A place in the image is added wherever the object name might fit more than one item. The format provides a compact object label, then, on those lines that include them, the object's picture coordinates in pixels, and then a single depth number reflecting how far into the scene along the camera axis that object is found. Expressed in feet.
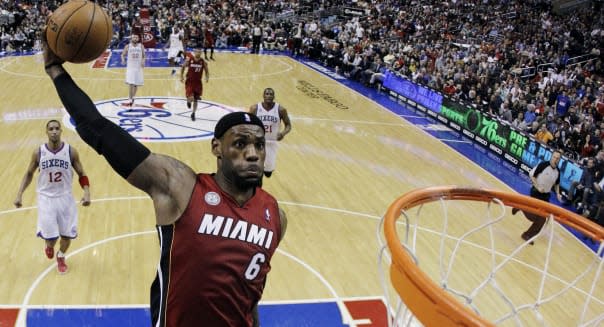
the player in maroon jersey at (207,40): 72.31
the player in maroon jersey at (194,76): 40.45
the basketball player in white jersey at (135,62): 43.34
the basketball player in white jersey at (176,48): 65.62
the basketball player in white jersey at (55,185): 19.04
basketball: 7.72
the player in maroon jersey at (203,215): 6.75
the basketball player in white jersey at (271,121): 26.96
